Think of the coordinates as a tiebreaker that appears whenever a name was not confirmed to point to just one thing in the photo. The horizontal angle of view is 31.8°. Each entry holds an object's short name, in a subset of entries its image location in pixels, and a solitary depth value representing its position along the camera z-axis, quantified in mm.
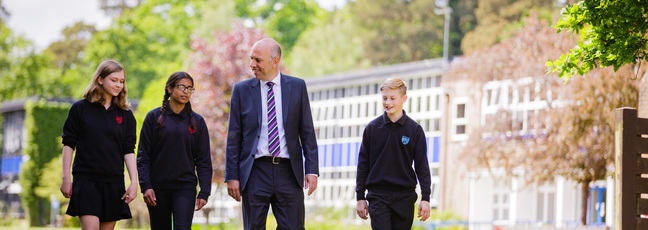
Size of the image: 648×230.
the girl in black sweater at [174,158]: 9570
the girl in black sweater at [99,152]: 8852
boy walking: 9430
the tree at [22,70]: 70875
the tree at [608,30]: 12016
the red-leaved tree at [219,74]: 41688
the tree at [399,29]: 67375
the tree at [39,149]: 57281
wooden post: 12547
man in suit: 8766
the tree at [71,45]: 77375
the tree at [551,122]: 30625
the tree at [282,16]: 73212
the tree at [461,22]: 64312
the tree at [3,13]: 74062
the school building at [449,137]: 37469
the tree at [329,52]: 64438
